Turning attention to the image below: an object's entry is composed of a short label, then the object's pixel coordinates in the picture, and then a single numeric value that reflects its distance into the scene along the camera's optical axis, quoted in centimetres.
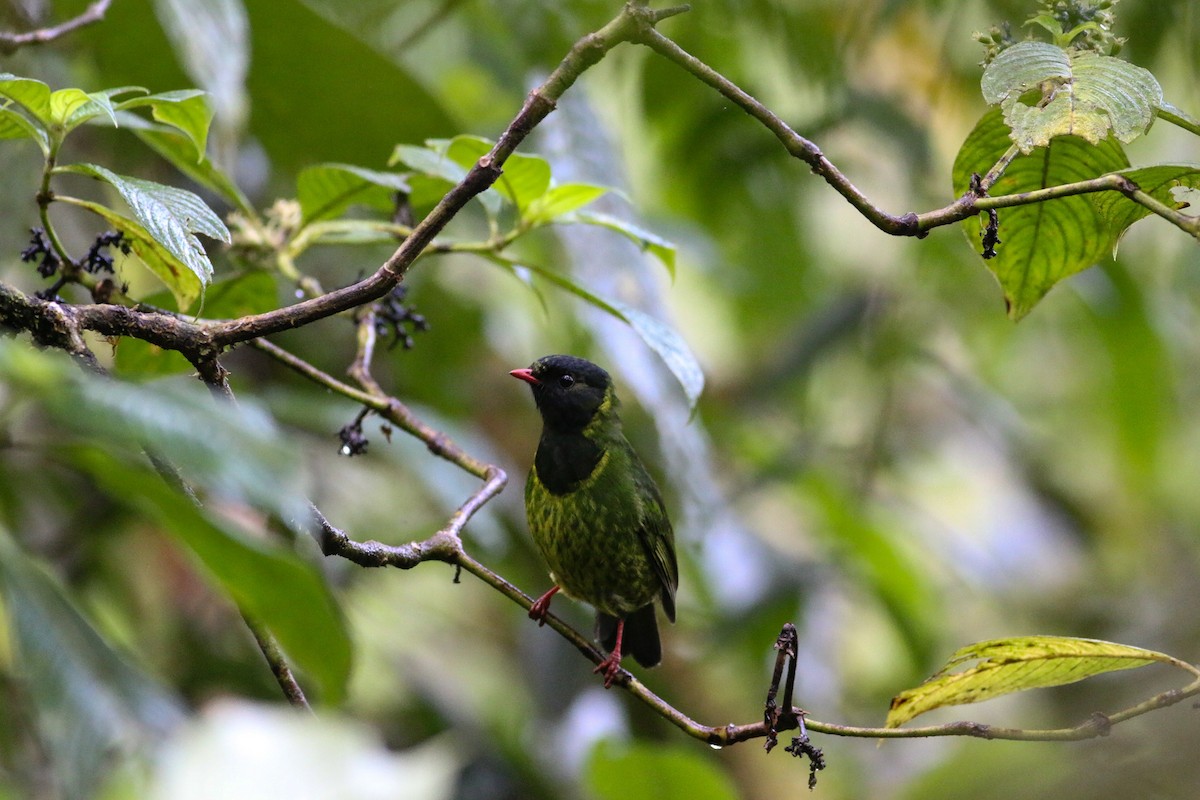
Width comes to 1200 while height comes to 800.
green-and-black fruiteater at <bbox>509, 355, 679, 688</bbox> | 700
